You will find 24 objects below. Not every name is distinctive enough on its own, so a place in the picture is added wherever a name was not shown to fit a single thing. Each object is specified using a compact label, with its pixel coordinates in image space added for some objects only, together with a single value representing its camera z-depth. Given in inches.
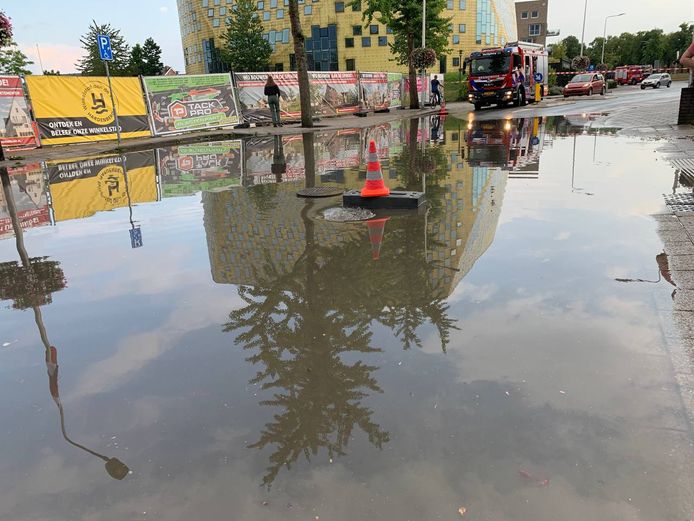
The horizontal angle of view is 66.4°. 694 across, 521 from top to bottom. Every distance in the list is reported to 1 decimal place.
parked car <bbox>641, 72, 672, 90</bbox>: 2302.7
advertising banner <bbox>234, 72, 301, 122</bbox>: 927.0
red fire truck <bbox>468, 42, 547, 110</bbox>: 1225.4
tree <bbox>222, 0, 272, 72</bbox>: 2928.2
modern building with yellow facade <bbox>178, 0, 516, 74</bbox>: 3405.5
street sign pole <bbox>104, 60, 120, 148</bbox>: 673.5
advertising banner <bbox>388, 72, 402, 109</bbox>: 1396.4
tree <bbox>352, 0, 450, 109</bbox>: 1306.6
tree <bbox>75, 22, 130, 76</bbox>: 3184.1
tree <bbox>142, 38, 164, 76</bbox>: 3814.0
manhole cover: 353.4
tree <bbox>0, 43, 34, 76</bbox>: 2375.7
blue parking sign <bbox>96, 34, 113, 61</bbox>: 610.8
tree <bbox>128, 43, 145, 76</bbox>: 3540.8
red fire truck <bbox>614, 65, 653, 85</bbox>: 3159.5
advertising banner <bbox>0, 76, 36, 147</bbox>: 625.0
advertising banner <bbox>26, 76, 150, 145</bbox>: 668.1
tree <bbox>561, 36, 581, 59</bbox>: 4975.4
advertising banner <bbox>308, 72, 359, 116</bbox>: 1107.3
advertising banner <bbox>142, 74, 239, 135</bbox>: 789.9
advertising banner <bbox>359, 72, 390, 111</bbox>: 1261.1
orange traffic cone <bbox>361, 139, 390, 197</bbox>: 310.0
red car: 1699.1
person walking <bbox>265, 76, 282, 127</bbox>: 866.8
